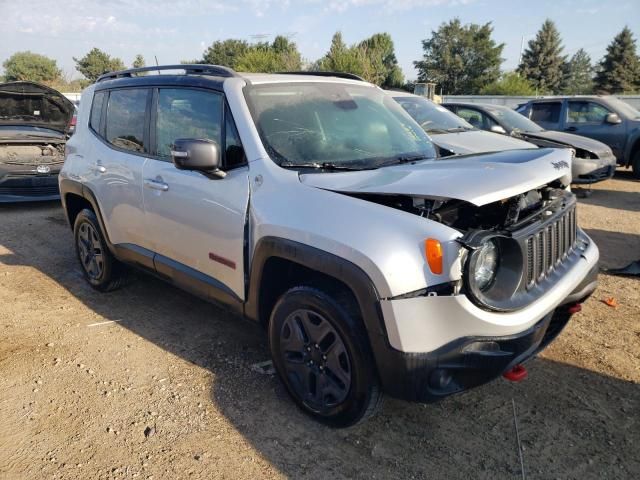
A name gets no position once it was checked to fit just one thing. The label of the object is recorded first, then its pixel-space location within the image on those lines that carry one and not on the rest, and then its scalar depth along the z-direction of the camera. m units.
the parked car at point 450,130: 6.85
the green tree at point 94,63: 78.00
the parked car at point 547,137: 8.77
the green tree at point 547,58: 66.69
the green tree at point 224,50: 76.06
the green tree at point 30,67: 70.44
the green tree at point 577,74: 71.19
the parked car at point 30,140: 7.90
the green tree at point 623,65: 54.84
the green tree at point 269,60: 41.68
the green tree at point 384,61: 48.16
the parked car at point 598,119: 10.67
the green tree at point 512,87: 44.94
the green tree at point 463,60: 70.25
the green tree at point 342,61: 41.59
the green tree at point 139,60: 55.44
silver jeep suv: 2.28
